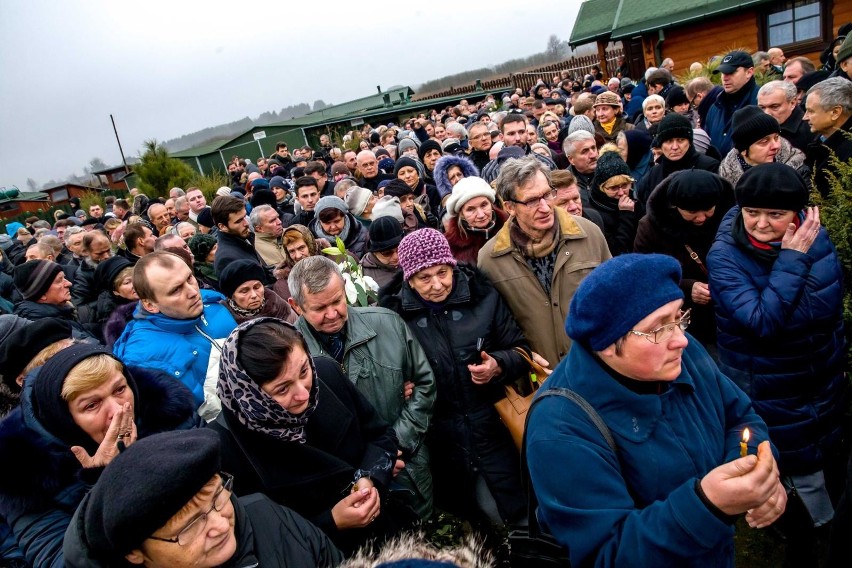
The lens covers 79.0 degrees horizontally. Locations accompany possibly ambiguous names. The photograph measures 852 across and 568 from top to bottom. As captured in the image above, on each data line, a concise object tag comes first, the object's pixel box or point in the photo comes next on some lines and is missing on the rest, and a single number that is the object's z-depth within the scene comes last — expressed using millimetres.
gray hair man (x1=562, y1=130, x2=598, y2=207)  5320
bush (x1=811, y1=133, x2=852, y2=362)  3031
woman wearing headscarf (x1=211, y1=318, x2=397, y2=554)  2230
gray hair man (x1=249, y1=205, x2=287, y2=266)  5832
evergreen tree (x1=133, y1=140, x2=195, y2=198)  18844
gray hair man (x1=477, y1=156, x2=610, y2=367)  3293
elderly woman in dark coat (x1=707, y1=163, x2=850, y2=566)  2629
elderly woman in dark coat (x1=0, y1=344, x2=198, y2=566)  2152
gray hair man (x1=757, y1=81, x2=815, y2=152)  5043
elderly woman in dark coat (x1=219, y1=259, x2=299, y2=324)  3846
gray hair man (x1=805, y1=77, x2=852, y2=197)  3930
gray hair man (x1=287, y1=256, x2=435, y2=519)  3062
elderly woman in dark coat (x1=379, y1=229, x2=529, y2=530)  3111
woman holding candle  1630
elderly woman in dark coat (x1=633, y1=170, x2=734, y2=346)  3342
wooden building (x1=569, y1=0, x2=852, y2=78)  16156
